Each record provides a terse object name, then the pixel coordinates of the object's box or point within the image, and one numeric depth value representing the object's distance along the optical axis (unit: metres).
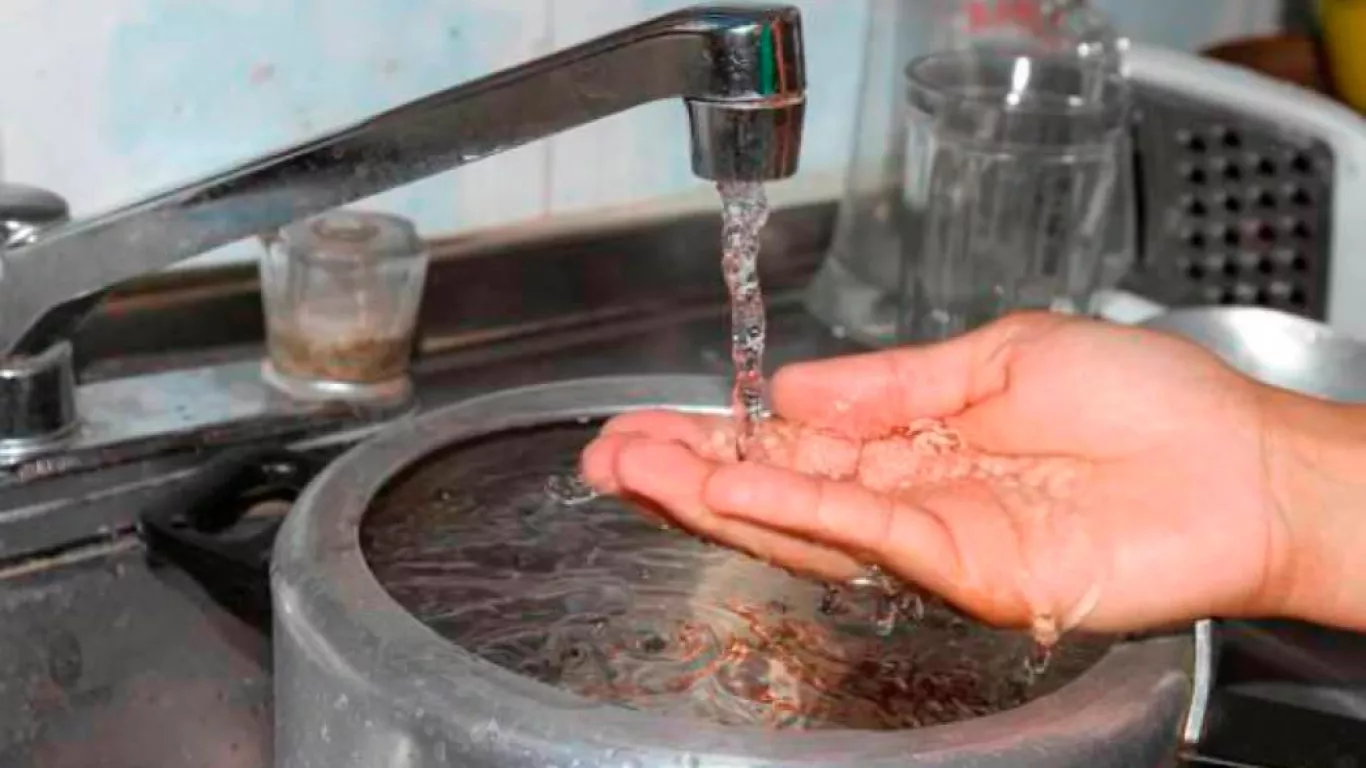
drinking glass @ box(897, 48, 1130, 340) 0.82
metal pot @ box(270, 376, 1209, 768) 0.40
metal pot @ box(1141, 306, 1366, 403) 0.73
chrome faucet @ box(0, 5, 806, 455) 0.50
